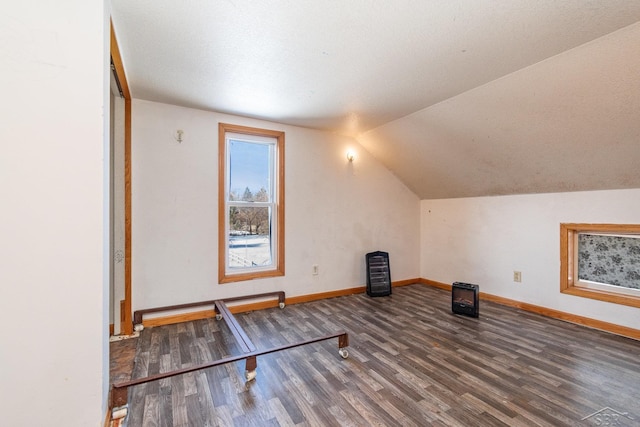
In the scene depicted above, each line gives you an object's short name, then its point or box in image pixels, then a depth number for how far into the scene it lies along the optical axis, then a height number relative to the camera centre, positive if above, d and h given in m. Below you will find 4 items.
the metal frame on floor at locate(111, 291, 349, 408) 1.59 -0.95
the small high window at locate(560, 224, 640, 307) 2.73 -0.49
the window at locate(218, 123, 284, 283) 3.25 +0.12
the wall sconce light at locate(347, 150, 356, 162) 4.04 +0.81
